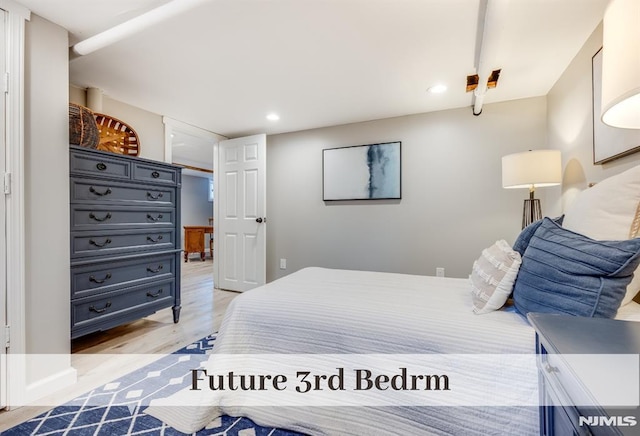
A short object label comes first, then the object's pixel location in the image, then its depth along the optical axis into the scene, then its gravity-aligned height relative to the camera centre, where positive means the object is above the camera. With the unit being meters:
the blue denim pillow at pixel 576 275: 0.97 -0.21
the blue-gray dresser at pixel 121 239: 2.08 -0.18
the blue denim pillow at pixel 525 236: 1.52 -0.11
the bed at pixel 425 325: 1.04 -0.48
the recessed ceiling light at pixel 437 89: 2.66 +1.16
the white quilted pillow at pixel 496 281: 1.35 -0.31
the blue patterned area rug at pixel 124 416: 1.41 -1.02
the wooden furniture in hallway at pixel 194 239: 6.95 -0.54
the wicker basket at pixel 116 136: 2.64 +0.75
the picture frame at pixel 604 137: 1.48 +0.42
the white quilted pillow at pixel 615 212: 1.12 +0.01
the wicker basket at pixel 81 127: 2.12 +0.65
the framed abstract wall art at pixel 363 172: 3.48 +0.53
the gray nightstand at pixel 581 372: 0.48 -0.29
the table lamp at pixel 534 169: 2.13 +0.34
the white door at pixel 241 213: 3.93 +0.05
